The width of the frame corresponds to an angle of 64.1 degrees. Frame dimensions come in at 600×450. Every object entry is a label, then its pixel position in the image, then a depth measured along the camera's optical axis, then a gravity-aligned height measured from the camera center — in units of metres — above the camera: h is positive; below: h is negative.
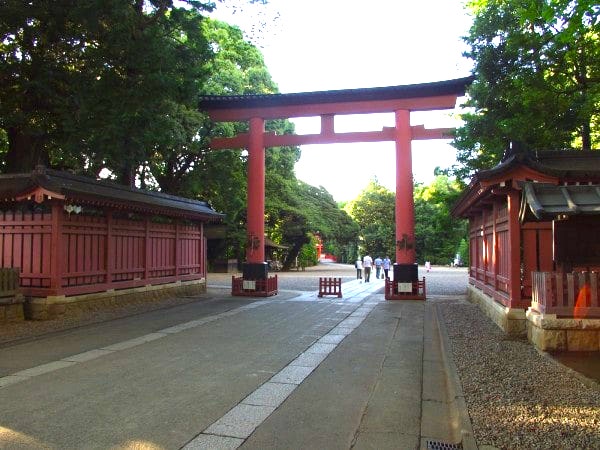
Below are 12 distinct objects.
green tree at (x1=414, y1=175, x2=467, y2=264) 59.09 +1.27
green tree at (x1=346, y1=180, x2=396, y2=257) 58.69 +3.86
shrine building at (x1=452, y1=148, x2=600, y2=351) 7.63 +0.05
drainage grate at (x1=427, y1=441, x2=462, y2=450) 4.27 -1.77
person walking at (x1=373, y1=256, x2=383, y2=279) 31.84 -1.21
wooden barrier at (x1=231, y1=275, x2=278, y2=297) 17.86 -1.48
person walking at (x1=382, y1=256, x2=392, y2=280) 27.90 -0.92
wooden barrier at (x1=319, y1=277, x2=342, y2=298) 18.22 -1.42
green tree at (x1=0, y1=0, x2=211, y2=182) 11.64 +4.61
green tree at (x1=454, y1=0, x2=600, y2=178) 12.34 +4.63
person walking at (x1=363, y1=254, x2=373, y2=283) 27.66 -1.08
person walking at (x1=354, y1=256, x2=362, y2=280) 28.48 -1.26
